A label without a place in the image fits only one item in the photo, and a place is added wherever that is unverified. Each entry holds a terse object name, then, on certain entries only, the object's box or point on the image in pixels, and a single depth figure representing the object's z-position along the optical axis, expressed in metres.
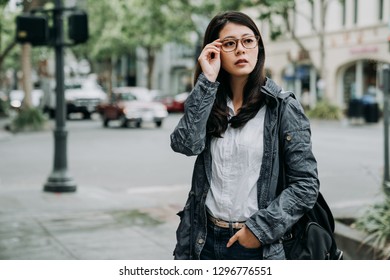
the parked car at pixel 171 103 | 41.53
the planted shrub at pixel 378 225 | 5.62
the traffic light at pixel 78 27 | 10.00
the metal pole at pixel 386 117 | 8.23
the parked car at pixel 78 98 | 33.88
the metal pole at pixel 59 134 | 10.14
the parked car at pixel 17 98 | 43.95
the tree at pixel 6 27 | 28.33
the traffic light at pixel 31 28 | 9.73
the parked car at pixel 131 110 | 27.39
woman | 2.61
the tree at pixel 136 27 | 39.84
